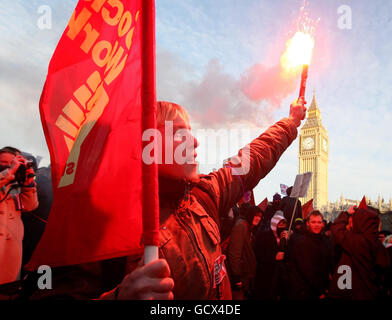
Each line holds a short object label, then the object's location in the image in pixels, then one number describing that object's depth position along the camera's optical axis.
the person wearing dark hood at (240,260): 5.05
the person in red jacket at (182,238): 1.09
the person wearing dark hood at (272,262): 5.36
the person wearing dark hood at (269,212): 6.21
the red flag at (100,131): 1.23
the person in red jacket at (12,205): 3.26
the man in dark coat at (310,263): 5.07
